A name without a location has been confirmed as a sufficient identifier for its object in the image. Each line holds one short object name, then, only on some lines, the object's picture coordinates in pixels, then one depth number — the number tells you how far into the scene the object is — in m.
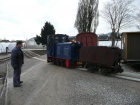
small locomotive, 6.23
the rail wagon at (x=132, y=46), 8.25
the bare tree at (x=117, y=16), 18.54
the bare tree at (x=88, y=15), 18.92
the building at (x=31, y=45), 39.75
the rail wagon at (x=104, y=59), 6.16
